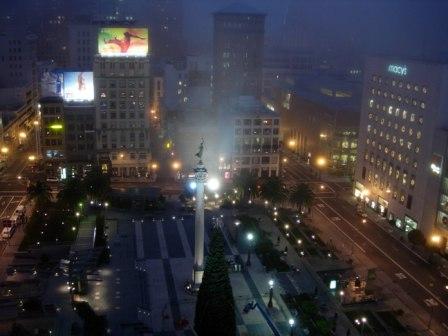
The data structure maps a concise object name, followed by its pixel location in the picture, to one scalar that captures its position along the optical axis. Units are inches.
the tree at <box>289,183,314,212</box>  3777.1
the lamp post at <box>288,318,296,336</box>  2285.2
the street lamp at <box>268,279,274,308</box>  2581.7
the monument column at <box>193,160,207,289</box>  2603.3
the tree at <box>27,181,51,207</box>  3678.6
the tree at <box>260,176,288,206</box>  3818.9
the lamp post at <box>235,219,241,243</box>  3415.8
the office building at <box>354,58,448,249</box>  3339.1
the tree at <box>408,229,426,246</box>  3341.5
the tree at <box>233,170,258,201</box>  3956.7
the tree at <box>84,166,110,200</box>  3818.9
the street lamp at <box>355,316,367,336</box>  2395.4
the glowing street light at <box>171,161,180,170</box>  4858.8
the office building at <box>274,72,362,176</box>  4921.3
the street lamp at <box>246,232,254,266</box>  3036.4
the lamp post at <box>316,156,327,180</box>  4993.4
